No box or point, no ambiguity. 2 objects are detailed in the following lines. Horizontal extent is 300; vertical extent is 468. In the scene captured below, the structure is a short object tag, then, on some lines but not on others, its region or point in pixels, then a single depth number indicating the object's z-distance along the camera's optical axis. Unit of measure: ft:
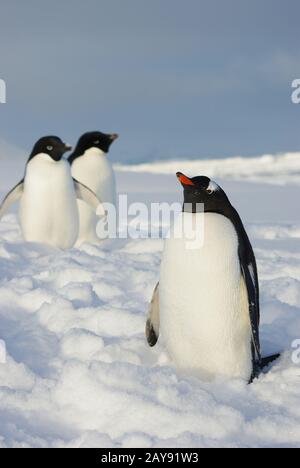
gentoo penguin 21.01
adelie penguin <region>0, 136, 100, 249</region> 48.01
